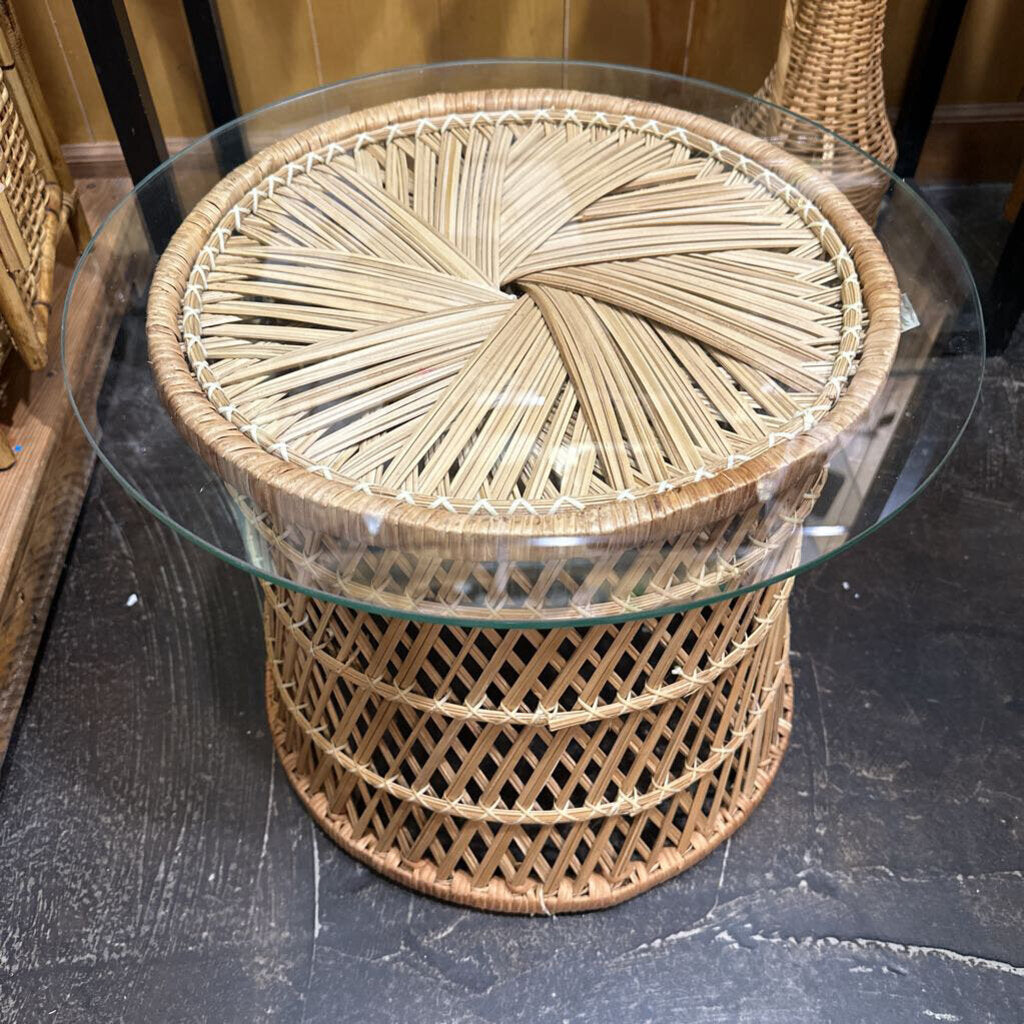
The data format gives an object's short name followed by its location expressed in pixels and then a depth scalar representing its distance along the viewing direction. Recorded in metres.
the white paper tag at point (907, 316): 0.85
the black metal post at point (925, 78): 1.41
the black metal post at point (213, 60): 1.36
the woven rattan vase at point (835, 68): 1.20
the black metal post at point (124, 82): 1.19
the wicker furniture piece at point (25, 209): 1.12
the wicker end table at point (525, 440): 0.68
